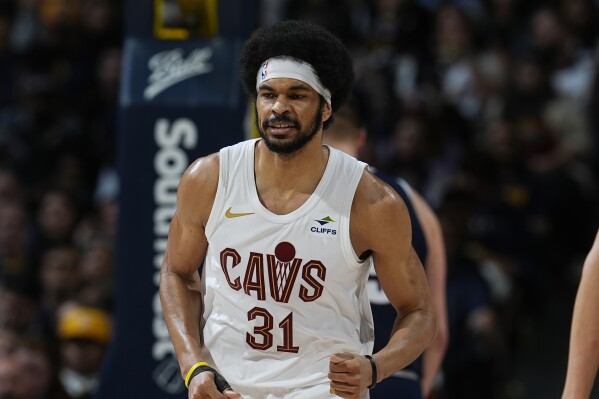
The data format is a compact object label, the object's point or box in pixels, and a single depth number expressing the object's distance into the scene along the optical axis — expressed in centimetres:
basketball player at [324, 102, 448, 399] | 1026
